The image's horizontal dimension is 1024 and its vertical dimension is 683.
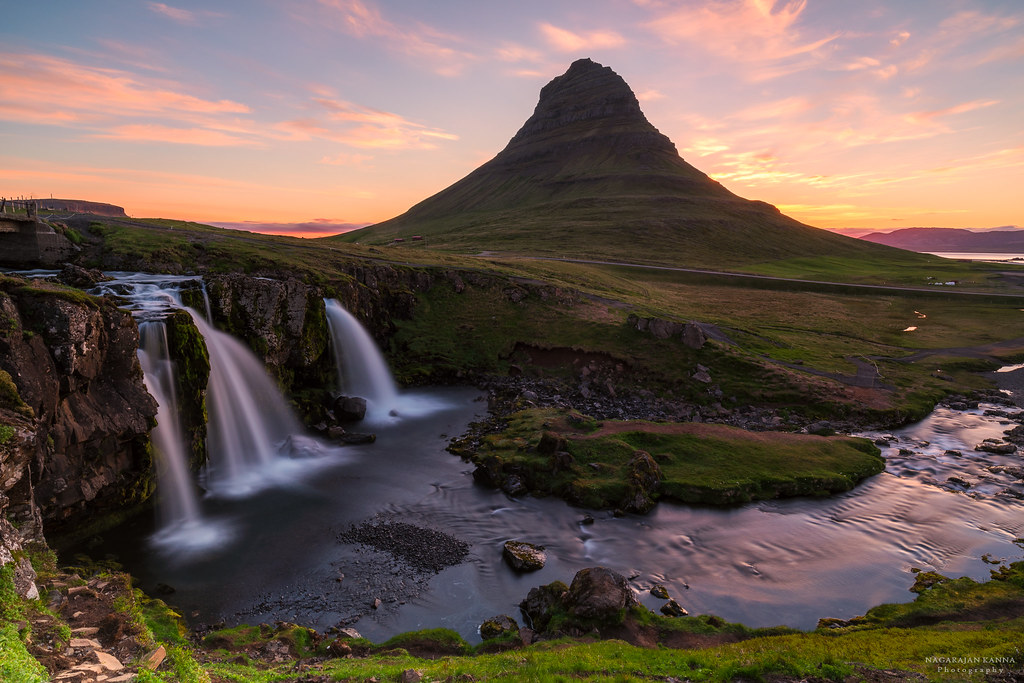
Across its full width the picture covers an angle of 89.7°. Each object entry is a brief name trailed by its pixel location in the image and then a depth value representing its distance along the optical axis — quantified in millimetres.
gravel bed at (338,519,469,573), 26281
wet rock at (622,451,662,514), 31609
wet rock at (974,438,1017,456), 40406
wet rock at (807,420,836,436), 43375
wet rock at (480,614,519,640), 20672
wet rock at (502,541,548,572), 25812
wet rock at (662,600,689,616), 22312
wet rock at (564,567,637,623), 20562
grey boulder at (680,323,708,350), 58938
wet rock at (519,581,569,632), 21195
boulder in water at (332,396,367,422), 46375
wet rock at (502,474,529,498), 33562
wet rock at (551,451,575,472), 34938
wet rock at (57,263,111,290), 39750
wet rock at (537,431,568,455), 36562
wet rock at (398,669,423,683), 14484
